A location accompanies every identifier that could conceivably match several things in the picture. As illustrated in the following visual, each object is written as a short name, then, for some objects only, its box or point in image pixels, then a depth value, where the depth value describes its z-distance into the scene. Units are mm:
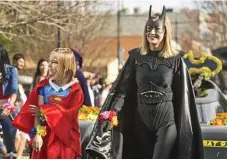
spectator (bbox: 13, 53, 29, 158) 14133
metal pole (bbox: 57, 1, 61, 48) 23156
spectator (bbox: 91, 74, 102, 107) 20859
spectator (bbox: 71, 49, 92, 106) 12898
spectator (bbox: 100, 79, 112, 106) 20969
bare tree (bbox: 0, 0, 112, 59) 21891
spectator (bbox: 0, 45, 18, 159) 11266
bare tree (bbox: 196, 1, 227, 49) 42438
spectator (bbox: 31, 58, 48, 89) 14320
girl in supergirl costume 8672
